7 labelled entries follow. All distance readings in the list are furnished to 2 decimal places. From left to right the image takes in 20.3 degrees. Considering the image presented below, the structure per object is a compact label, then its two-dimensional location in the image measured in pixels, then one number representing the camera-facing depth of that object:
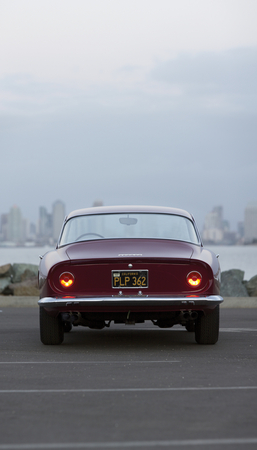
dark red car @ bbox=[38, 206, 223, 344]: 7.77
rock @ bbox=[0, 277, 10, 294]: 24.73
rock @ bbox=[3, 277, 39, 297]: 20.72
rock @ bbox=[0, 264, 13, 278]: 26.64
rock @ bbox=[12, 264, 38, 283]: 25.20
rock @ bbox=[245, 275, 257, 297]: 23.23
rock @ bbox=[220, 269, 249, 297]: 22.84
